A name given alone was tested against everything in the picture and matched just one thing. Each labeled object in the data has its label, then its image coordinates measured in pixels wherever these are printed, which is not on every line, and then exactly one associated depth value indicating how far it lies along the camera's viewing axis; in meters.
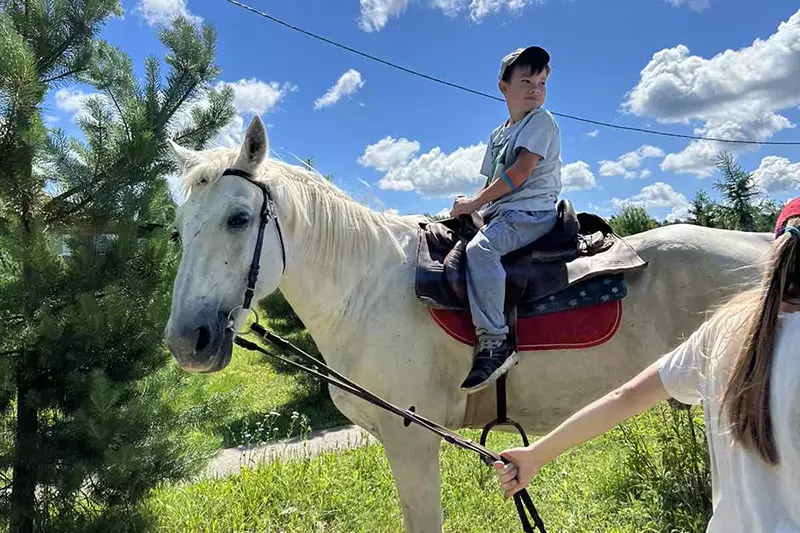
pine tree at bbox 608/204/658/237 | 10.64
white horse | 2.24
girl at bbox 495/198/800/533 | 1.00
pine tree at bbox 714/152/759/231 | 12.95
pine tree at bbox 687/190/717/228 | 13.33
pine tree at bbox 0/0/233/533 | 2.61
